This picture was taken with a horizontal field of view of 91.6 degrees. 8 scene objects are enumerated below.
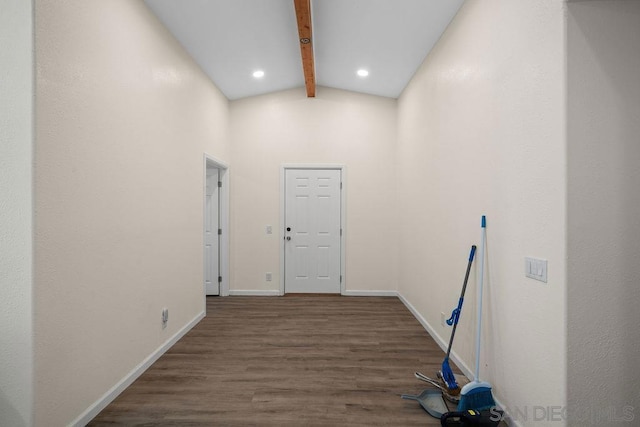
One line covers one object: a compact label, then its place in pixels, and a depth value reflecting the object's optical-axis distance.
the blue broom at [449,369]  2.06
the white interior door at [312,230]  4.68
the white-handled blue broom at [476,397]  1.81
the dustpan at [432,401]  1.89
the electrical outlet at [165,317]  2.76
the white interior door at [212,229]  4.51
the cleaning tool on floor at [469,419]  1.67
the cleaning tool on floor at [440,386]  2.01
